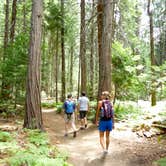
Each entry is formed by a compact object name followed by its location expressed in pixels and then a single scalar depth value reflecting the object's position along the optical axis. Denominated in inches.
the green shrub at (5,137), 197.8
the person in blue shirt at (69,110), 290.9
